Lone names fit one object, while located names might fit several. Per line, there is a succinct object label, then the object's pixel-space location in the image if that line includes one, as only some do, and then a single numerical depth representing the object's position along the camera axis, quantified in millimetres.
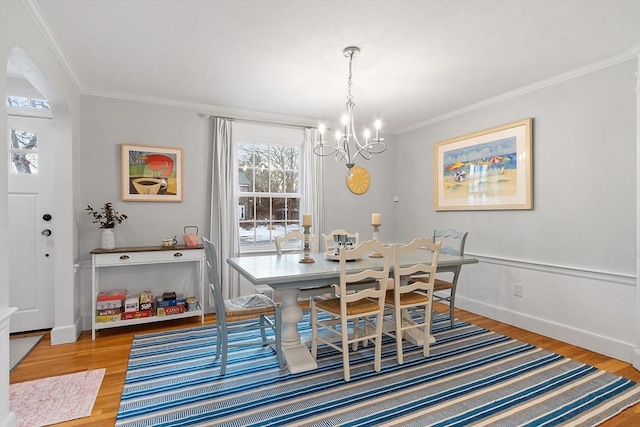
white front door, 3277
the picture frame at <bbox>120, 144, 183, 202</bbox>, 3678
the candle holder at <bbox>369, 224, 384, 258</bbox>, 3157
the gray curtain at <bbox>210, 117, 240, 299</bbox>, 4016
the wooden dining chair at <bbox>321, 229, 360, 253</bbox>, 3662
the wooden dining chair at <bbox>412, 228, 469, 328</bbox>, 3322
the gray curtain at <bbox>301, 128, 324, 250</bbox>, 4566
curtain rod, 4039
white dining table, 2389
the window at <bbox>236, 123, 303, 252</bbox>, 4363
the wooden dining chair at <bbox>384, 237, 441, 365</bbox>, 2629
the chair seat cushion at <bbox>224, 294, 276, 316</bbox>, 2663
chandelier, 2596
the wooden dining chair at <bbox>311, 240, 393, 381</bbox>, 2371
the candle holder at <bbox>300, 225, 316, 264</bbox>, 2896
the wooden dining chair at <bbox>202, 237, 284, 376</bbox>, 2441
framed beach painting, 3471
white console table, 3293
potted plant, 3416
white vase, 3408
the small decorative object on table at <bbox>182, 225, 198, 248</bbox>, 3716
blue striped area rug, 1992
